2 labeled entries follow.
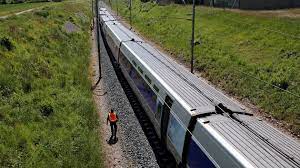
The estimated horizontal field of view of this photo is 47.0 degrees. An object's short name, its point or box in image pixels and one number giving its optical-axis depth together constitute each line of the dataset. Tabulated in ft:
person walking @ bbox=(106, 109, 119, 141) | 70.33
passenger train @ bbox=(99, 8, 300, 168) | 37.04
